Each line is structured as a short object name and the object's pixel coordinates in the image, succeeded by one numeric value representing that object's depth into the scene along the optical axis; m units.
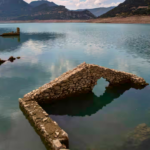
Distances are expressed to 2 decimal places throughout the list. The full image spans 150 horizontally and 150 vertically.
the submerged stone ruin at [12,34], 77.12
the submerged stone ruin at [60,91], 9.29
